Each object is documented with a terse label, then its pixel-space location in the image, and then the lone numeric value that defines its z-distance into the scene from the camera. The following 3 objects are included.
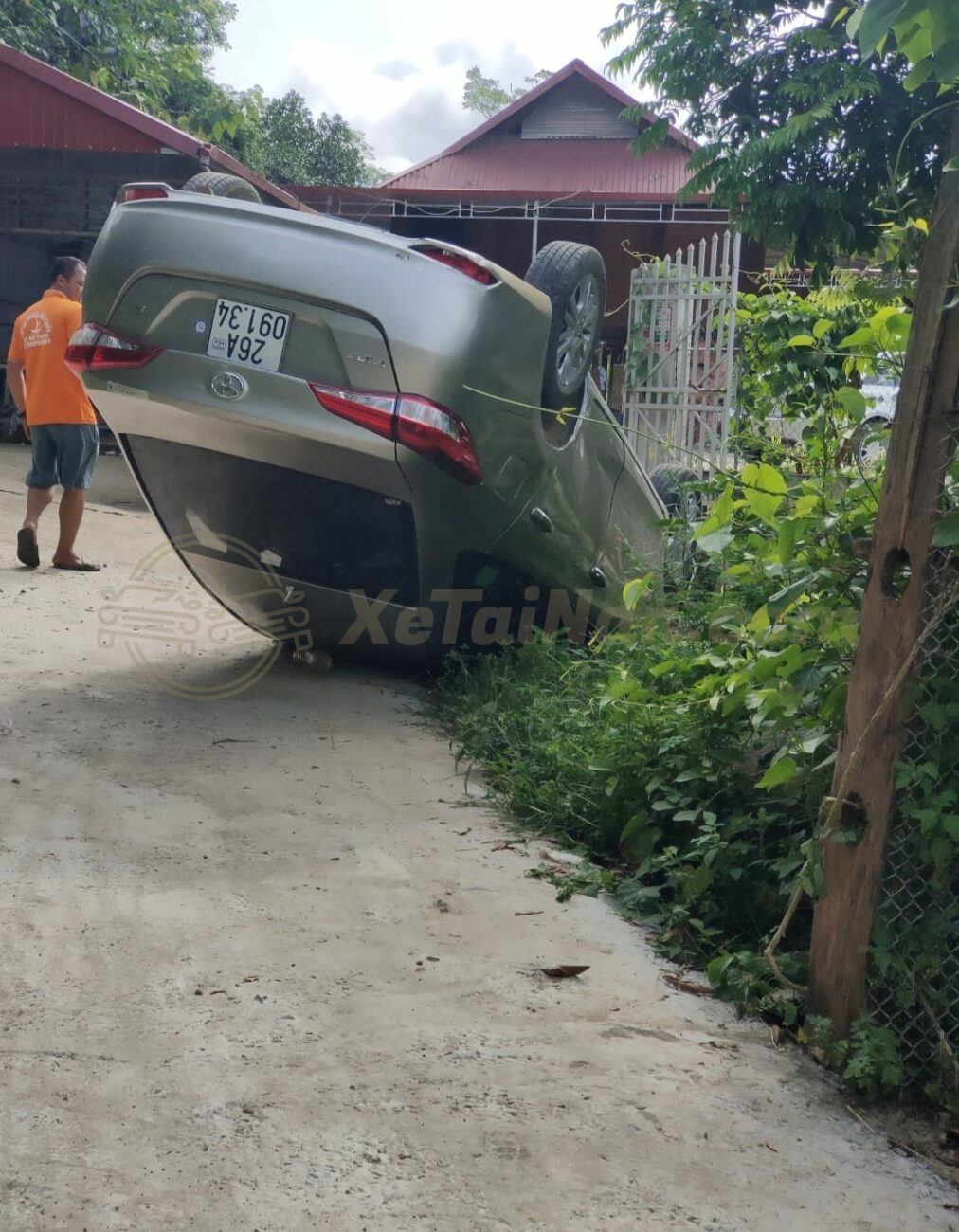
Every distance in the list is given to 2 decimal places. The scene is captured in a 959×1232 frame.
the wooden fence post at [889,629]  2.76
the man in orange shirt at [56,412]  7.73
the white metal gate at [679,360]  9.33
